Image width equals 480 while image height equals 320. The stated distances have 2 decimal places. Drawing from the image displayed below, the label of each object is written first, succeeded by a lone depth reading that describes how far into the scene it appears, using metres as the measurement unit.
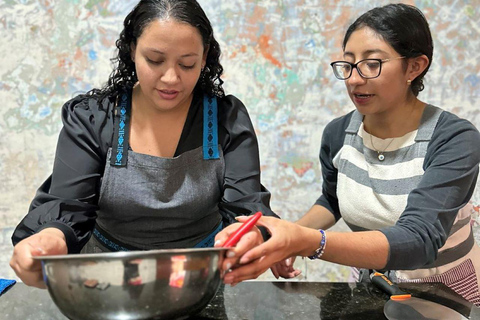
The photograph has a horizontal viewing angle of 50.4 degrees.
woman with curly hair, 1.16
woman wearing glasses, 1.07
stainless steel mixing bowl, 0.67
